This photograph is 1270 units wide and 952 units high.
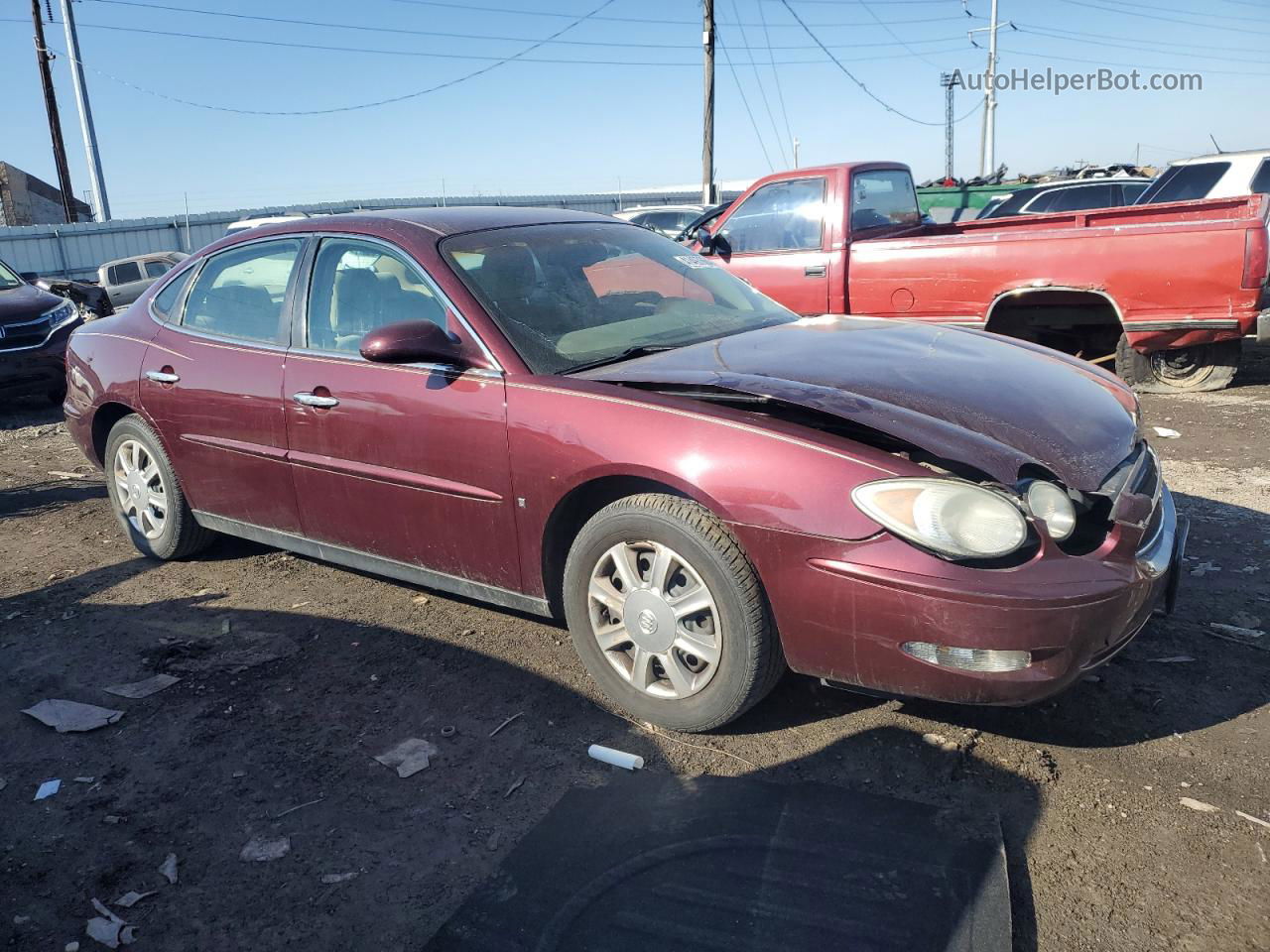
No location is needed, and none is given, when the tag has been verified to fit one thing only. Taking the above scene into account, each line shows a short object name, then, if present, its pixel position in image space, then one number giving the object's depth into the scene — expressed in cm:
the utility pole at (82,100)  2244
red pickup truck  675
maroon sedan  268
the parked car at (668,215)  1843
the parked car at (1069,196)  1357
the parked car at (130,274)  1786
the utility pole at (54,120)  2664
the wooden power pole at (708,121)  2328
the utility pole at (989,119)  3831
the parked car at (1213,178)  1055
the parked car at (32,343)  909
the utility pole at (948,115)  5569
